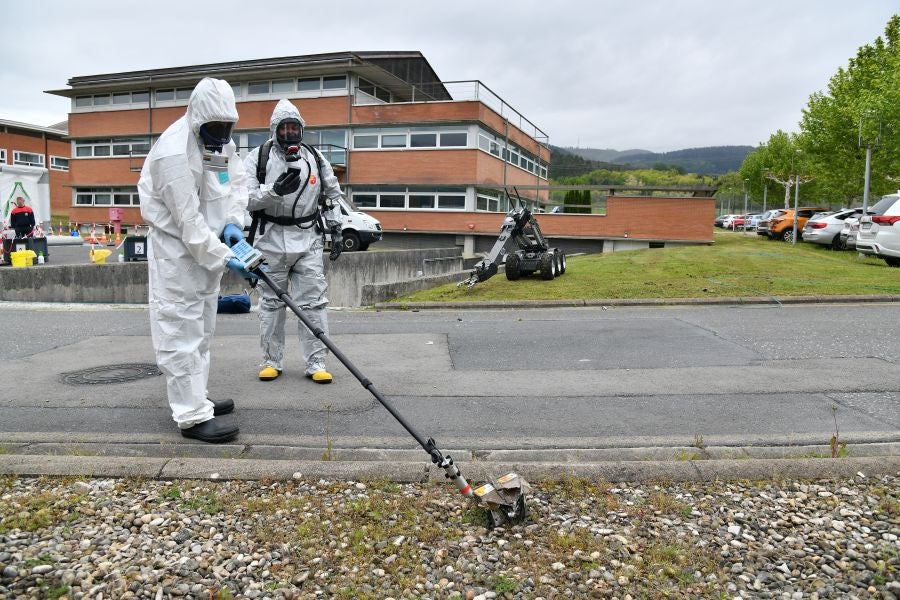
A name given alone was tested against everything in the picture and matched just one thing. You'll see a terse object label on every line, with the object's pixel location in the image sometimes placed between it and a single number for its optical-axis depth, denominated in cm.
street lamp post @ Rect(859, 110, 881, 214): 2661
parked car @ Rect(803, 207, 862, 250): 2480
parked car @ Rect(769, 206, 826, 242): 3000
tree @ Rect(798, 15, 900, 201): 2742
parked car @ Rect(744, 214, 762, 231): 5588
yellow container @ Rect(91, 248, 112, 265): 1728
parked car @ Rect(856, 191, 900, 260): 1661
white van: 2312
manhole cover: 603
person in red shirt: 1794
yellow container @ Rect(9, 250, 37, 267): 1625
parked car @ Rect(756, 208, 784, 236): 3201
